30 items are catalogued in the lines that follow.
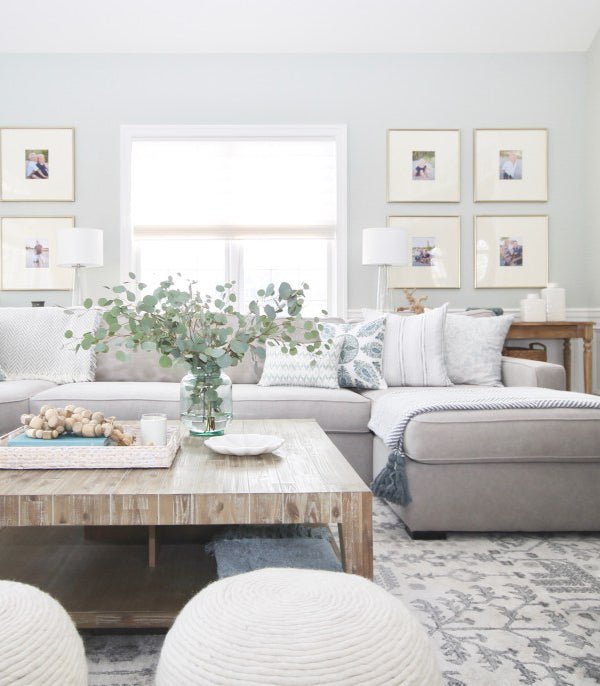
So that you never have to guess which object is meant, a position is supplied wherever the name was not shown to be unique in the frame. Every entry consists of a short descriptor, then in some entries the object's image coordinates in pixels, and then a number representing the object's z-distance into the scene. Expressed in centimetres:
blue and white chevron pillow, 298
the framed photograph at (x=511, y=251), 463
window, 455
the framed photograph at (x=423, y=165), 459
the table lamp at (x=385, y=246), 411
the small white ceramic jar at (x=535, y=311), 429
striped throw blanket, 218
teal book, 153
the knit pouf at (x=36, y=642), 78
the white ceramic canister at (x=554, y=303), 432
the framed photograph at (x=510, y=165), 460
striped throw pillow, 309
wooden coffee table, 128
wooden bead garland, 157
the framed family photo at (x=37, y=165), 452
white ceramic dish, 164
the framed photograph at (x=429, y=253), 461
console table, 418
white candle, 165
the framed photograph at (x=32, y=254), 455
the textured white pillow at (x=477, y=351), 314
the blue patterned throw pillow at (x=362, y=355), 304
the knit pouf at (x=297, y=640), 77
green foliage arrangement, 171
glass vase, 184
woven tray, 150
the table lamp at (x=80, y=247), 407
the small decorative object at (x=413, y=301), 412
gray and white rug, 132
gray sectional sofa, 215
